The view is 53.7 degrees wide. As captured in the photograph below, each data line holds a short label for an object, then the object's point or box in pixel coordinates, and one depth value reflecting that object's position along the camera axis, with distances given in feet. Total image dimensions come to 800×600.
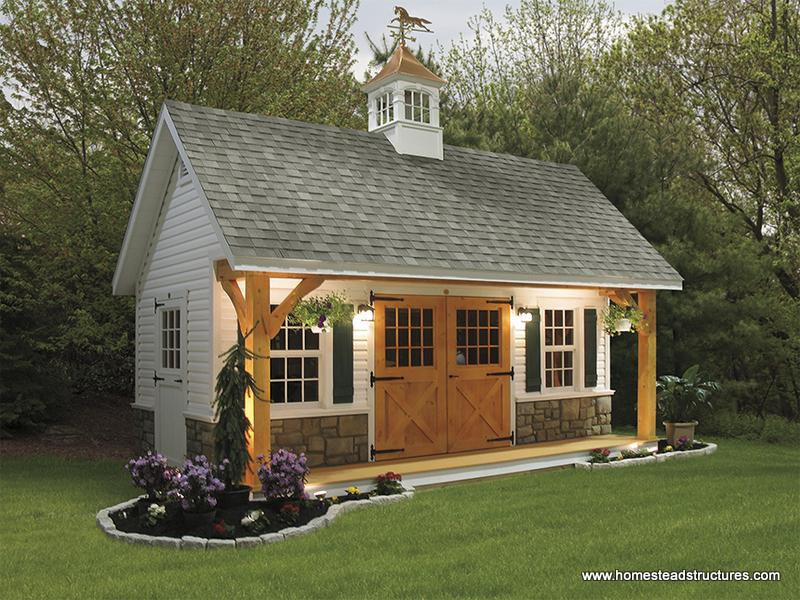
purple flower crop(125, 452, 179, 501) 25.62
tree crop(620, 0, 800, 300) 58.49
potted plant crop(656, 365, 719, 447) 40.98
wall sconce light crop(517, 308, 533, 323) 38.55
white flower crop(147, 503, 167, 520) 24.08
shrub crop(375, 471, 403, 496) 29.59
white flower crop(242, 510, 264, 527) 23.89
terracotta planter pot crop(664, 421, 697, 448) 40.88
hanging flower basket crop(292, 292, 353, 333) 30.53
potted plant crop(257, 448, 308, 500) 25.29
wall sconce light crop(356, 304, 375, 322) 32.76
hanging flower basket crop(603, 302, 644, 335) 39.91
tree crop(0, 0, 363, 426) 46.52
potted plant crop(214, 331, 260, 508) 26.00
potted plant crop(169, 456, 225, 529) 23.76
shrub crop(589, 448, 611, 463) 36.52
